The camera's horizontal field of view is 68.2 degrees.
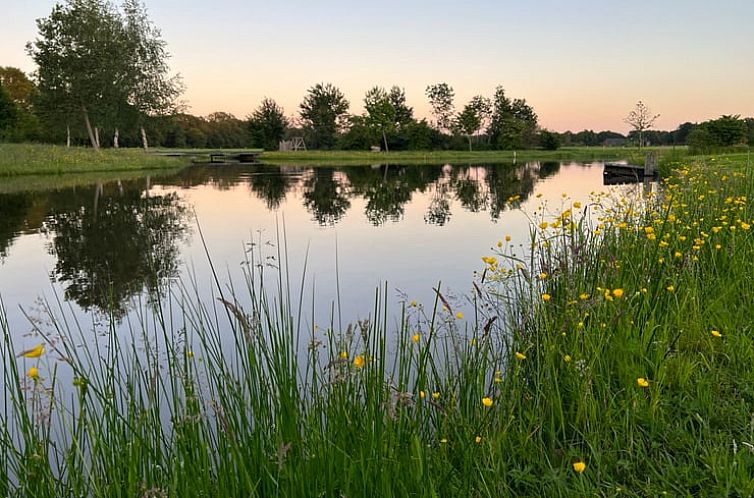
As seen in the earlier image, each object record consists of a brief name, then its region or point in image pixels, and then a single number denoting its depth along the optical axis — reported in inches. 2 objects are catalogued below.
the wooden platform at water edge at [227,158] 2004.8
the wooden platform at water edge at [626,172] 934.4
